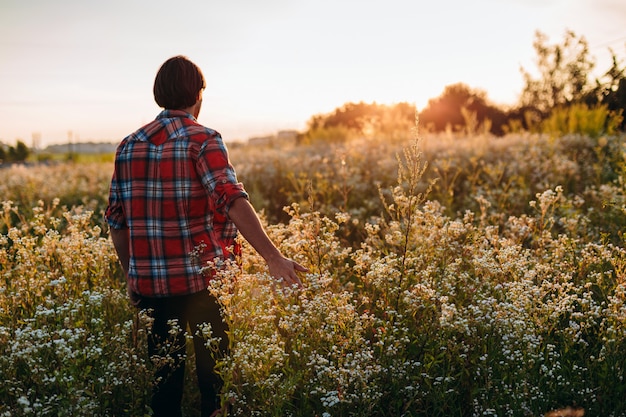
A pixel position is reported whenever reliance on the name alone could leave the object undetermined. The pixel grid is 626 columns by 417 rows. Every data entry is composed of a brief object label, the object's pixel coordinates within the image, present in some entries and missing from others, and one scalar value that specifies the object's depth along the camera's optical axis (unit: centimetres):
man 315
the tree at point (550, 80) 2860
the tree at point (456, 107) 4134
